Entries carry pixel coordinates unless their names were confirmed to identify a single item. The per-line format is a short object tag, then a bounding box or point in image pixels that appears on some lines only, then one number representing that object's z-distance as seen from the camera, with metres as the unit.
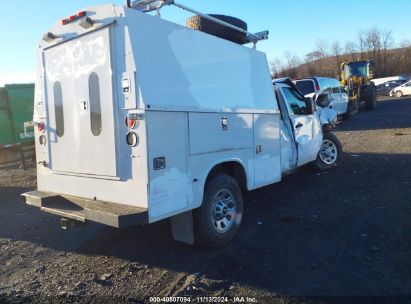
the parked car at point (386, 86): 45.90
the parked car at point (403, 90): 37.25
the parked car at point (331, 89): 16.77
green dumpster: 11.44
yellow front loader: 23.61
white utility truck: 3.91
